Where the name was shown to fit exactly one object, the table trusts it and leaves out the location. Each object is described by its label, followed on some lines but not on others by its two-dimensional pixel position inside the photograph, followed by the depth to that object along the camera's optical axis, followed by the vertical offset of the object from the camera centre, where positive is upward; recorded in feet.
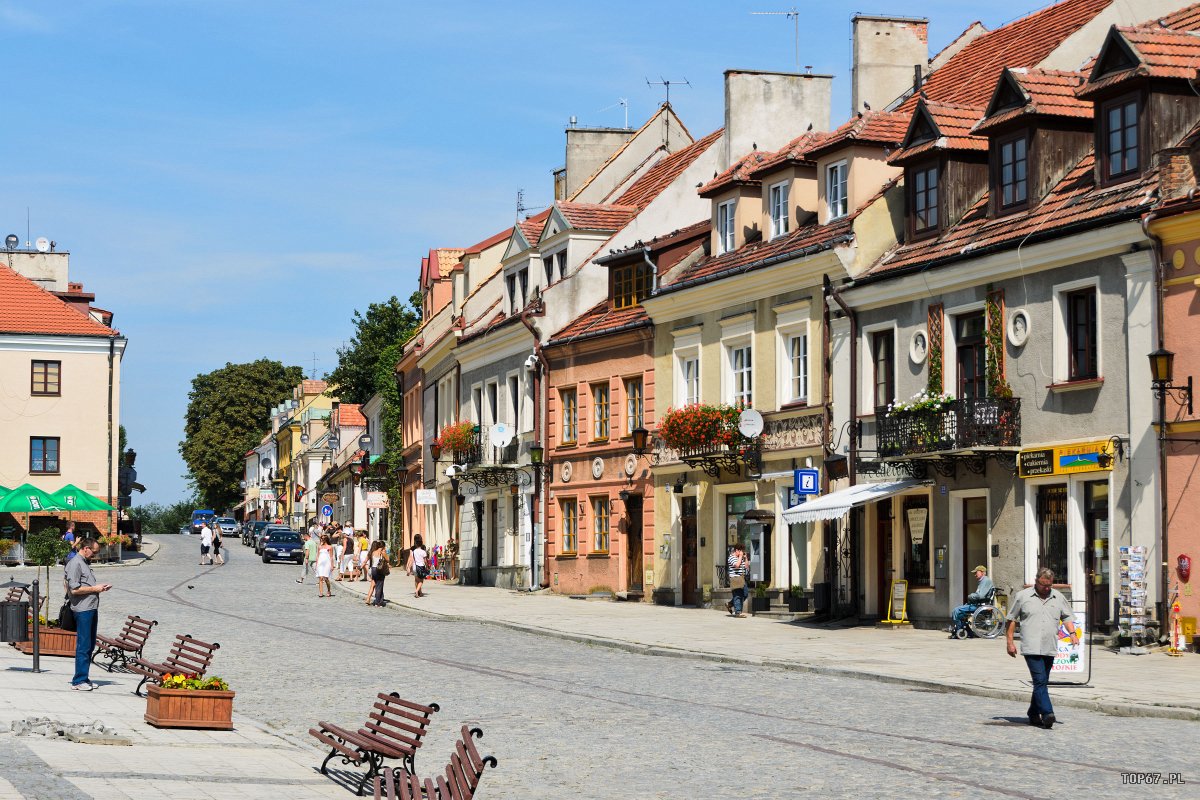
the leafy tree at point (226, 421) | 386.32 +18.15
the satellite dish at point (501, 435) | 154.20 +5.78
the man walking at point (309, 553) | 173.70 -5.23
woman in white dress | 142.10 -5.18
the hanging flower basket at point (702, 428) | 118.52 +4.90
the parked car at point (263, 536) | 234.58 -4.93
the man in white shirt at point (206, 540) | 201.05 -4.33
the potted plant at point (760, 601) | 116.98 -6.91
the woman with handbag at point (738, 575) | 114.62 -5.04
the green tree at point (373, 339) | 289.53 +27.25
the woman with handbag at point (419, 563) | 142.82 -5.10
